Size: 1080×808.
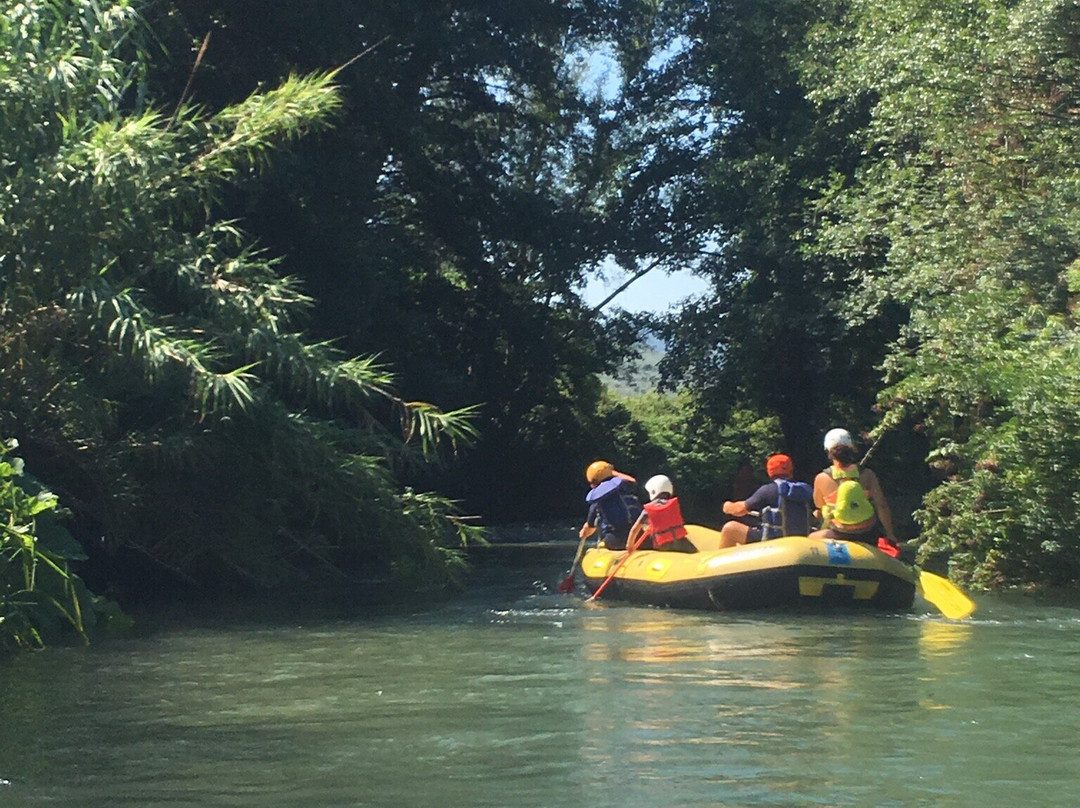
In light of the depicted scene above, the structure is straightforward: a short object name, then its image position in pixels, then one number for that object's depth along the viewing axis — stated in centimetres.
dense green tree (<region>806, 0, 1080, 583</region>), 1269
